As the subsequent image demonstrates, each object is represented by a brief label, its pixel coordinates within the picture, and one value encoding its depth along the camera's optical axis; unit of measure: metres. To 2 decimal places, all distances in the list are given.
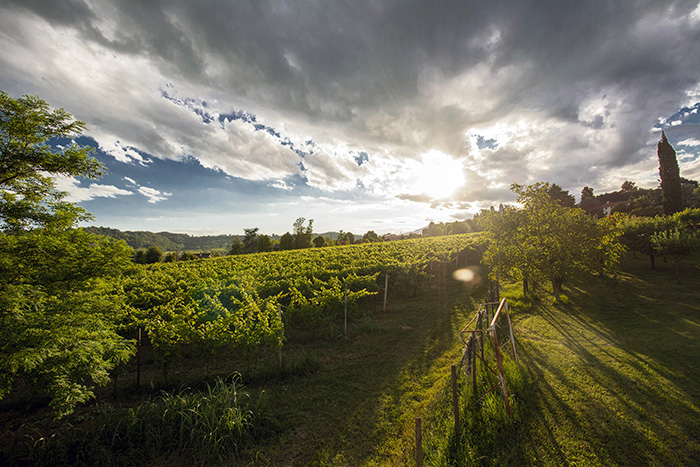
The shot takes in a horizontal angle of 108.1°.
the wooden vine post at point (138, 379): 6.66
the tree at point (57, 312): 3.73
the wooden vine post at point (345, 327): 9.88
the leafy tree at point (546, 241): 10.81
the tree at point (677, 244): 13.11
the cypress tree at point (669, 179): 33.38
